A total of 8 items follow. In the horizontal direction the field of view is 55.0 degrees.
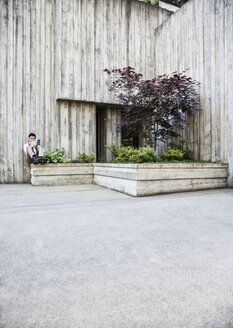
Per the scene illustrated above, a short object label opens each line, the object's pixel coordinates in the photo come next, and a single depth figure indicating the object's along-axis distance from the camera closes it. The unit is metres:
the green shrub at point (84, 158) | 5.81
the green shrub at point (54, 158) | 5.25
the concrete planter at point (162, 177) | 3.65
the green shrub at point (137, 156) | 4.20
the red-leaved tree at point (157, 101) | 4.88
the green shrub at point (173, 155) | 5.00
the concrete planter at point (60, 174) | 5.00
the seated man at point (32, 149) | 5.33
